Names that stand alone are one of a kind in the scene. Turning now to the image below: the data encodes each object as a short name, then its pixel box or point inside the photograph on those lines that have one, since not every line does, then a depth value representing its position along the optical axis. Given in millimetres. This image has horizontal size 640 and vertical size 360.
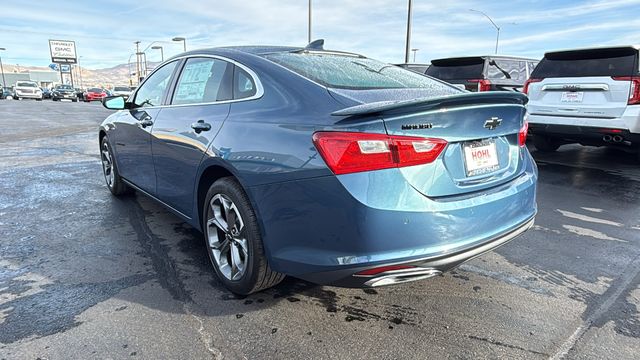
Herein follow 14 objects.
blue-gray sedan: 2004
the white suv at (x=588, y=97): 5465
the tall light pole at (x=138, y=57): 80750
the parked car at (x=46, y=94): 51297
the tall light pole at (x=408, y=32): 17631
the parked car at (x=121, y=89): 40938
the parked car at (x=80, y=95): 46925
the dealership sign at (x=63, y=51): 80188
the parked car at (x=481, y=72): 8539
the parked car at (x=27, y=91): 39531
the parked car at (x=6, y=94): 44844
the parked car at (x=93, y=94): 42812
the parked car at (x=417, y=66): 11812
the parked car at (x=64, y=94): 43375
